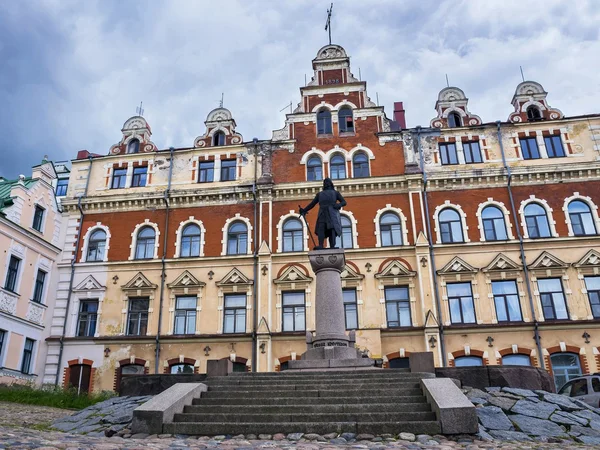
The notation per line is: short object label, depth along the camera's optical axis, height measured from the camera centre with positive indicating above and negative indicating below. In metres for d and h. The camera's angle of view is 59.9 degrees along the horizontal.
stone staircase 9.64 +0.10
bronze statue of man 17.27 +6.09
